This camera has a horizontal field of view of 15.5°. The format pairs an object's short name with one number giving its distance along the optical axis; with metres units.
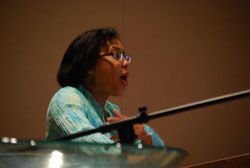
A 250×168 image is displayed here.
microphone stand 2.07
